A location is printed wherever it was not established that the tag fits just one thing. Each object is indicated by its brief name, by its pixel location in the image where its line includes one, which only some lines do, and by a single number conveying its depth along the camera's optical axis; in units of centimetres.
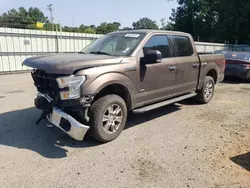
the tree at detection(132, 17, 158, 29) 10742
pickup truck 337
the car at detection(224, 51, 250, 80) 956
